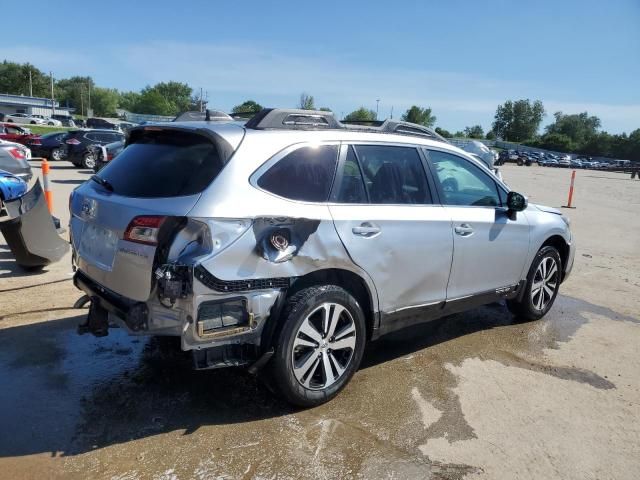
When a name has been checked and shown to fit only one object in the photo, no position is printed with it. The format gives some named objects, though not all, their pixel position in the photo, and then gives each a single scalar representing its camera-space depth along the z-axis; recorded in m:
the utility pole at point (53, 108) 93.12
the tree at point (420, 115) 118.18
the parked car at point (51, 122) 70.69
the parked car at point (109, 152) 15.87
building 92.69
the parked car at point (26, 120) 62.97
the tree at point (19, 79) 125.12
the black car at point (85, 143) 20.42
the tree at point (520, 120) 148.88
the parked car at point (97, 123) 51.25
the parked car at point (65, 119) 79.97
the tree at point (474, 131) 151.91
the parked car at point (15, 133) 25.02
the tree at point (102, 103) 139.88
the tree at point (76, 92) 136.79
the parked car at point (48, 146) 24.09
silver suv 2.98
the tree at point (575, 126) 144.38
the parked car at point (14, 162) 11.59
